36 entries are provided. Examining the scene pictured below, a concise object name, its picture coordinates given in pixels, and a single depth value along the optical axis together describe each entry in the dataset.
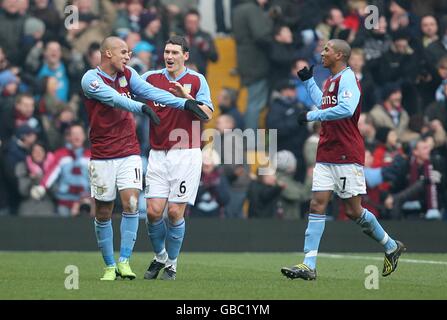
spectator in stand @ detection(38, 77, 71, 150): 21.41
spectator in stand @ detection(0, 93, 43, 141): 21.05
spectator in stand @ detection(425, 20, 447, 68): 22.98
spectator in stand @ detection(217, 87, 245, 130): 22.53
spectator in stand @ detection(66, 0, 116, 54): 23.11
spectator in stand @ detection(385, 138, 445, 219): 20.67
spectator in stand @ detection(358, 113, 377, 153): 21.34
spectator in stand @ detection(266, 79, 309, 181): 22.05
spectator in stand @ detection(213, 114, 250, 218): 21.23
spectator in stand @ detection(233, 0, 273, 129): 23.34
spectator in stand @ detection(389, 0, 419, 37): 23.58
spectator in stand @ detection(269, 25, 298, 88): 23.12
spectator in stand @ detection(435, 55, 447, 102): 22.57
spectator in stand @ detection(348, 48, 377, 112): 22.75
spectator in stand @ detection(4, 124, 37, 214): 20.58
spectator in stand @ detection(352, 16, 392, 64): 23.25
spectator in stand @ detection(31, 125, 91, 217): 20.67
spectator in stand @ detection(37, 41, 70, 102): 22.23
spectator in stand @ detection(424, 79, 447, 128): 21.98
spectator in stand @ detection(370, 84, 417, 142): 22.31
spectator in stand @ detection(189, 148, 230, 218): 20.92
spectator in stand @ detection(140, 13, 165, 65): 23.12
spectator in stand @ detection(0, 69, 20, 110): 21.22
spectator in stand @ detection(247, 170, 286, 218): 20.94
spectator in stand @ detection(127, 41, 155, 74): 22.19
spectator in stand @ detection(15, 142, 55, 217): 20.56
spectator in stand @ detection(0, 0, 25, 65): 22.52
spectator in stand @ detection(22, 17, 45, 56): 22.42
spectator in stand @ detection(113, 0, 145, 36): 23.36
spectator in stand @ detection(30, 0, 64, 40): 22.92
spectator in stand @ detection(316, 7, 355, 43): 23.11
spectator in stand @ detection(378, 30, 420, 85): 23.19
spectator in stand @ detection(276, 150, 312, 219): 21.25
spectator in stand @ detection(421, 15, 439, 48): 23.06
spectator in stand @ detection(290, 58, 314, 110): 22.60
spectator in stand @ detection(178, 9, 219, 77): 23.48
